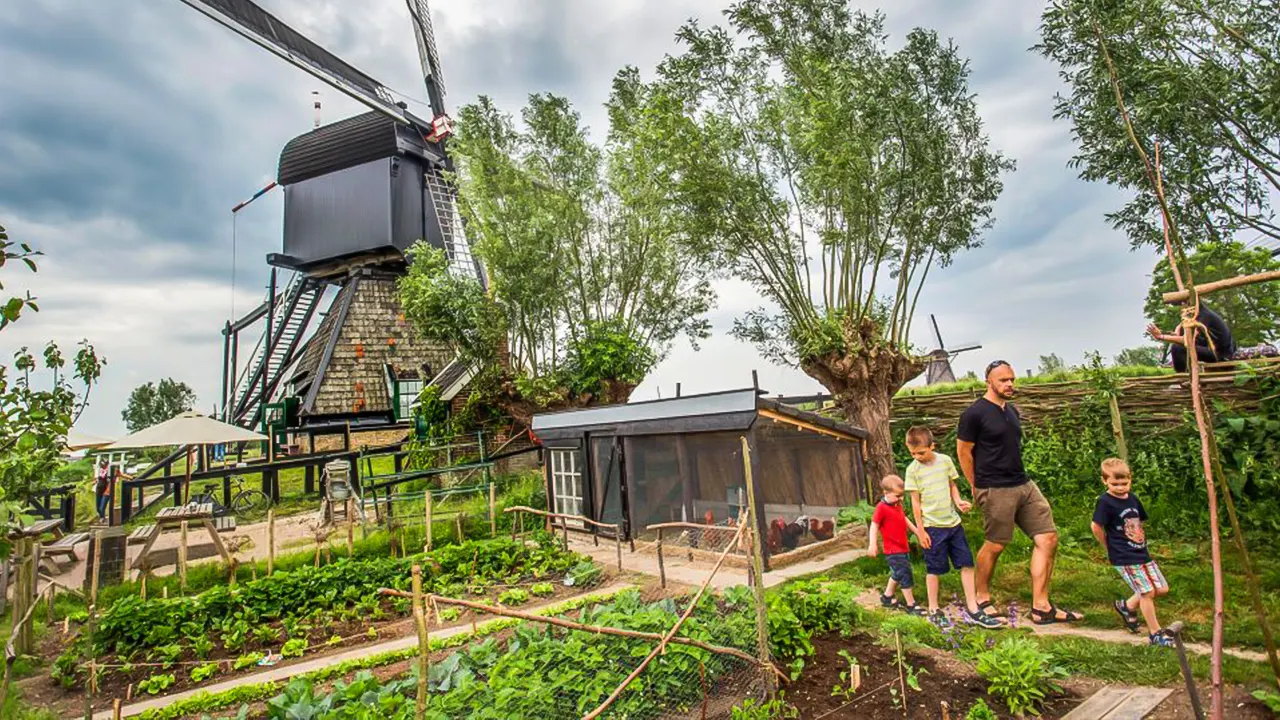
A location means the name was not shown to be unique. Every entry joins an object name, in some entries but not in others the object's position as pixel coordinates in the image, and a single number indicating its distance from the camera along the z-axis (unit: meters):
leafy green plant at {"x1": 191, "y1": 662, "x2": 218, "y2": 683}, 5.12
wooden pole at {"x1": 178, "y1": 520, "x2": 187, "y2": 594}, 7.58
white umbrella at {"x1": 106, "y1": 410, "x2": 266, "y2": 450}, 10.39
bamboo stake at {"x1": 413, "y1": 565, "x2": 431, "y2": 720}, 2.23
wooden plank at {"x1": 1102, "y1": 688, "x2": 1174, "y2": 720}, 3.07
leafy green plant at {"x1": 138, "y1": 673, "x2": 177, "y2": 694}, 4.95
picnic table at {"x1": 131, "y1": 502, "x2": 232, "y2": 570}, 7.89
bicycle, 13.27
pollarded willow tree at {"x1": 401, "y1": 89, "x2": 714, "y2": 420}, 13.12
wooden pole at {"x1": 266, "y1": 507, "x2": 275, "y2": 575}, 7.81
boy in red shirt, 5.09
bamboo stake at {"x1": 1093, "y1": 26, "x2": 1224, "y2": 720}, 1.33
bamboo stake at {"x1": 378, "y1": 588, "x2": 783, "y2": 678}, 2.43
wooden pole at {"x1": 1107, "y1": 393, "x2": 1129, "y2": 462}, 7.49
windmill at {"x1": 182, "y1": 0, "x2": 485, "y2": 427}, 18.11
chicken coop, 7.82
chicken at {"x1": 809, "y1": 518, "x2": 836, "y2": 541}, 8.17
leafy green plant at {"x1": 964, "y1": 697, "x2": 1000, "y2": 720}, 3.11
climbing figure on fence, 5.71
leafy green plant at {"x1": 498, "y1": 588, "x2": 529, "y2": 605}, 6.70
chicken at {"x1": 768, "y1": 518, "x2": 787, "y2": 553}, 7.71
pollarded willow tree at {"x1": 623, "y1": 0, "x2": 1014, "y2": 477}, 8.69
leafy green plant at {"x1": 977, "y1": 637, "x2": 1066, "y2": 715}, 3.28
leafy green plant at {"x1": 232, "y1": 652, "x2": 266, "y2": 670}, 5.34
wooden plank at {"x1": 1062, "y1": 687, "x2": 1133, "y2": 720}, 3.12
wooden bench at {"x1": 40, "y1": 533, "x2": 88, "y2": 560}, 8.09
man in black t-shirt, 4.71
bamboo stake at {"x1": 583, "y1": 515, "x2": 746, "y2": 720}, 2.40
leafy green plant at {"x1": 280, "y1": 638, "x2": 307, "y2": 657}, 5.54
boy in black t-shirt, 4.09
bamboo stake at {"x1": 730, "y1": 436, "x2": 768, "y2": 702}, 3.49
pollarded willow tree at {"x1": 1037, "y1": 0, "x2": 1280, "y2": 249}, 7.52
